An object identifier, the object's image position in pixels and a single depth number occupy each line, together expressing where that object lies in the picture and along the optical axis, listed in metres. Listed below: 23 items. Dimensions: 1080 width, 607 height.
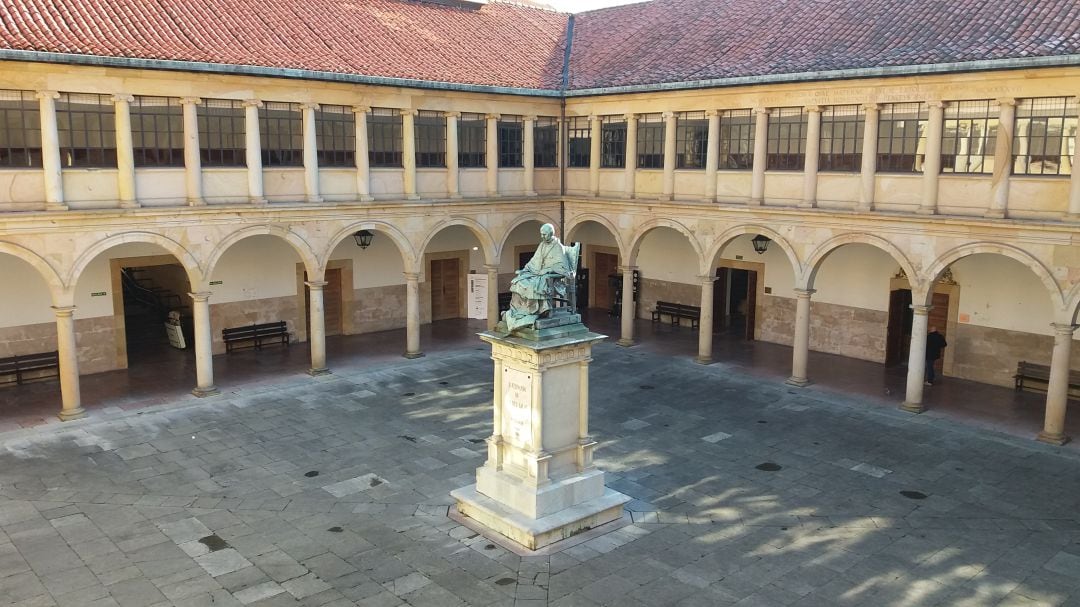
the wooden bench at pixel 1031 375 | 21.00
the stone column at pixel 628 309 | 26.08
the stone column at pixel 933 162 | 19.33
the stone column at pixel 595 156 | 26.67
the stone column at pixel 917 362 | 19.88
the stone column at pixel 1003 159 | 18.27
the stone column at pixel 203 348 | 20.69
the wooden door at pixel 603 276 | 31.93
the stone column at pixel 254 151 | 20.91
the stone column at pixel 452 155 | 24.61
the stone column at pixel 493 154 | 25.56
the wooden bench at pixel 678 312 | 28.48
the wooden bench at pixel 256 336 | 24.70
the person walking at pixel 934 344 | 21.32
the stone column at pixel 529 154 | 26.55
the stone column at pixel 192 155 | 19.95
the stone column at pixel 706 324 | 24.24
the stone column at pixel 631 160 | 25.48
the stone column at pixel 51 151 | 18.08
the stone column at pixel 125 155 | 19.05
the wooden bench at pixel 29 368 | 21.03
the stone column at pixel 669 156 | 24.45
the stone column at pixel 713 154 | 23.39
